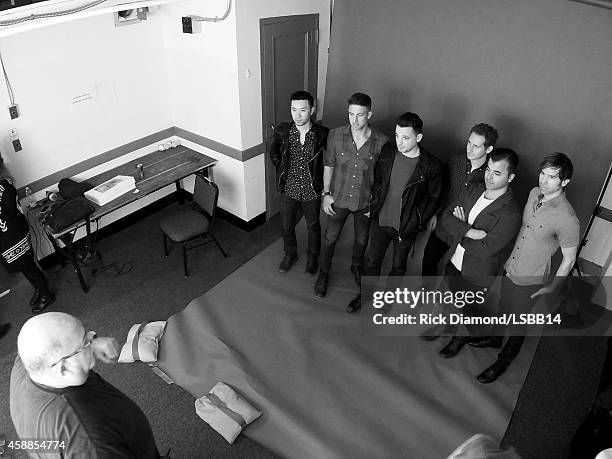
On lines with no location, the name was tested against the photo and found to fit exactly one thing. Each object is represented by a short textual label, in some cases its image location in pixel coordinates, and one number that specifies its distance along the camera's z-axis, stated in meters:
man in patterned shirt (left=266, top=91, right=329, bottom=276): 3.27
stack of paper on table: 3.77
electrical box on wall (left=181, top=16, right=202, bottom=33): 3.86
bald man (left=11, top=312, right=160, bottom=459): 1.61
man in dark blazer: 2.69
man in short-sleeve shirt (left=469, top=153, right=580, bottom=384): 2.51
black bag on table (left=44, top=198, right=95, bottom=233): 3.42
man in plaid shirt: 3.15
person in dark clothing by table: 3.15
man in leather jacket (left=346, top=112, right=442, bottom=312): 2.98
